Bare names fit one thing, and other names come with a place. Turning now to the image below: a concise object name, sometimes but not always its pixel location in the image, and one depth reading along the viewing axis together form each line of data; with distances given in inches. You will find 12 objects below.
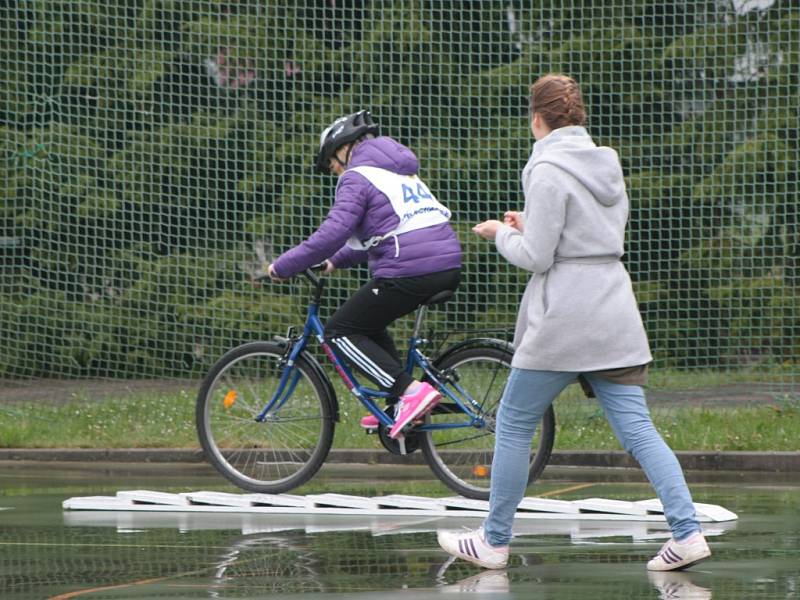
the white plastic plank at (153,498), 691.4
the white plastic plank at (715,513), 618.5
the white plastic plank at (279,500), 681.6
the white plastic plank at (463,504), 660.4
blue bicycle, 684.1
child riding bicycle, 670.5
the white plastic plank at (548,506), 643.5
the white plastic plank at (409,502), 666.8
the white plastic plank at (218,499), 688.4
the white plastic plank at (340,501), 673.0
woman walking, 493.7
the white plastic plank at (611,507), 636.1
